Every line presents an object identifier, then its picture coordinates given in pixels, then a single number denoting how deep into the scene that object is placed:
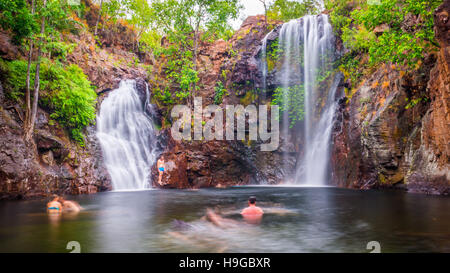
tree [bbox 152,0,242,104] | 26.78
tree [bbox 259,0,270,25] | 32.02
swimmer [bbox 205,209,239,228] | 7.84
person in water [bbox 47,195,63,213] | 9.94
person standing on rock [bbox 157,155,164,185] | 21.61
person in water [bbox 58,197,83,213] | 10.31
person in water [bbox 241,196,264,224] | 9.19
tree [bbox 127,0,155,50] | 33.12
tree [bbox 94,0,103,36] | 28.65
